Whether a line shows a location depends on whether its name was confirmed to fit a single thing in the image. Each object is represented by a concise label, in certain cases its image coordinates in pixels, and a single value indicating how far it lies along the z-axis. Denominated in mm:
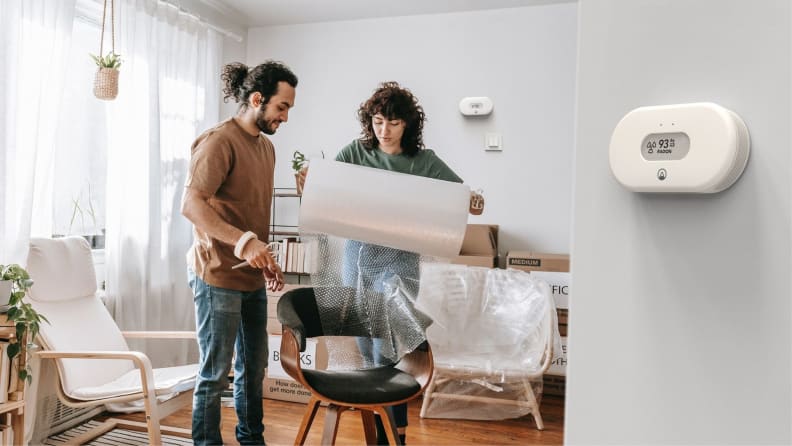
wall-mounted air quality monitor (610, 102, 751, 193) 437
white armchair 2066
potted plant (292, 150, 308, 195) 3619
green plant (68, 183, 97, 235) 2834
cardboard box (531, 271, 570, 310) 2955
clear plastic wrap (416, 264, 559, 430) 2637
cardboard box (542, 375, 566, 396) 3113
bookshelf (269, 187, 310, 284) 3711
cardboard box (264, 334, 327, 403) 2943
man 1877
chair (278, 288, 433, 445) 1588
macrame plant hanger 2439
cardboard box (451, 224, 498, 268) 3160
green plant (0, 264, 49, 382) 1895
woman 1938
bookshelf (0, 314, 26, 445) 1873
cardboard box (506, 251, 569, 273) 3000
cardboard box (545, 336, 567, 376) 2967
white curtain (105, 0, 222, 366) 2836
